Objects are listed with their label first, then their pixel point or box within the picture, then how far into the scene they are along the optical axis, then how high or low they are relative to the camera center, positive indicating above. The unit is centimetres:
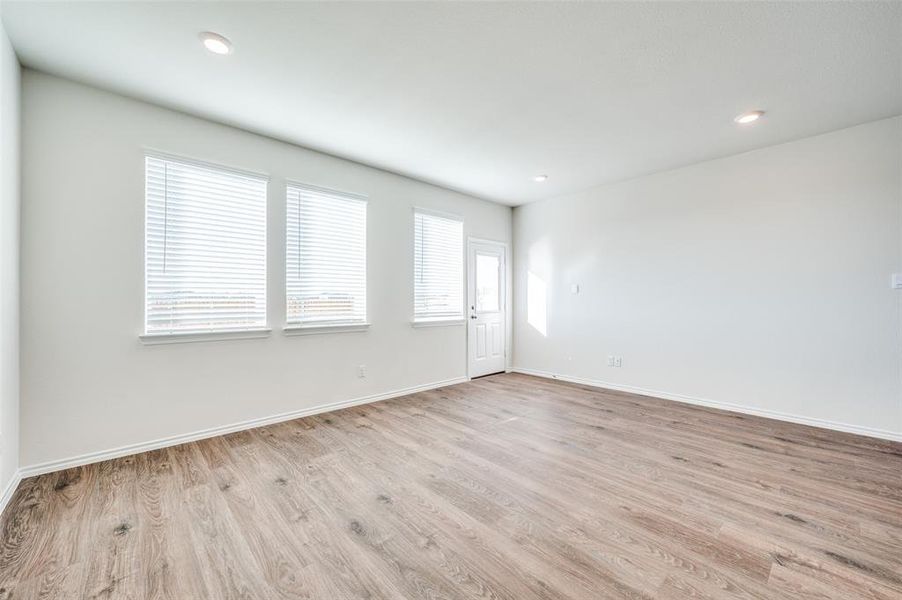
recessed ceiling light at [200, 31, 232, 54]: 222 +160
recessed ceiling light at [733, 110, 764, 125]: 310 +160
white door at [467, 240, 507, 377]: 560 -11
